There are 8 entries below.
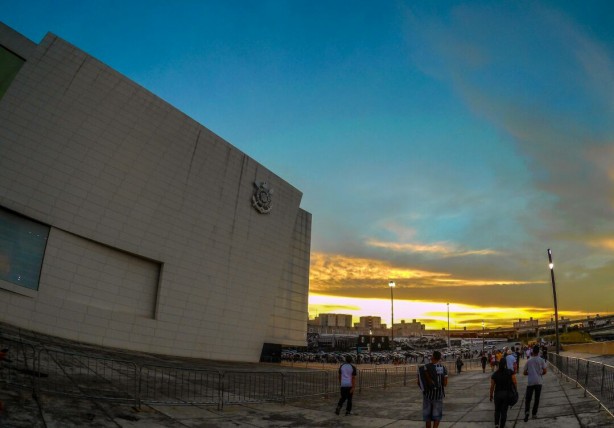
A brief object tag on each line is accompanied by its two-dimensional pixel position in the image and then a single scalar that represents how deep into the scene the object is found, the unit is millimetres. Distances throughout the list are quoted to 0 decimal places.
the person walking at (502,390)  8305
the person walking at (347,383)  11258
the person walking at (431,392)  7691
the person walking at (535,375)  9738
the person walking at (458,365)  32156
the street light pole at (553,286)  29719
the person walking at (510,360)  14498
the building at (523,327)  194612
